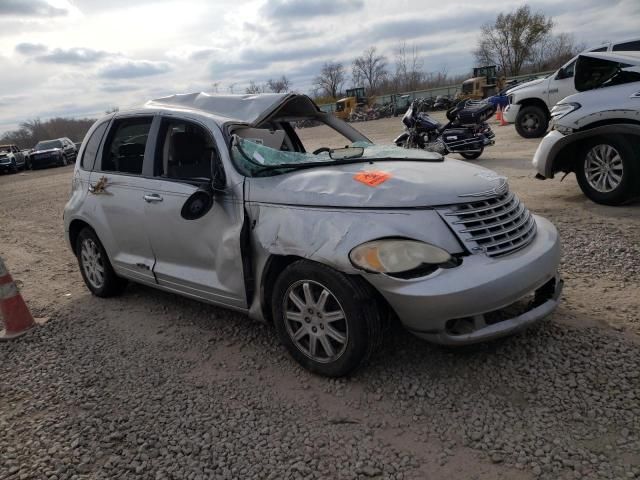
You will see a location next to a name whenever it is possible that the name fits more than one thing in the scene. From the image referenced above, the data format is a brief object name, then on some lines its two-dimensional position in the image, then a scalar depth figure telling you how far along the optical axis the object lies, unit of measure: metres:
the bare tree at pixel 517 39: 56.72
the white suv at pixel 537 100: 12.76
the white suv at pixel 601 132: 5.93
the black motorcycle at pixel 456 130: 11.31
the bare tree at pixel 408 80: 69.44
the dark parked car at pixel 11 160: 27.39
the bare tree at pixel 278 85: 59.02
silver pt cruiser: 2.81
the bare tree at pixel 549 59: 58.15
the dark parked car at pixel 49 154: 27.20
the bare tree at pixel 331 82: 71.69
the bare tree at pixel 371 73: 73.75
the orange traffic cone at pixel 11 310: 4.52
